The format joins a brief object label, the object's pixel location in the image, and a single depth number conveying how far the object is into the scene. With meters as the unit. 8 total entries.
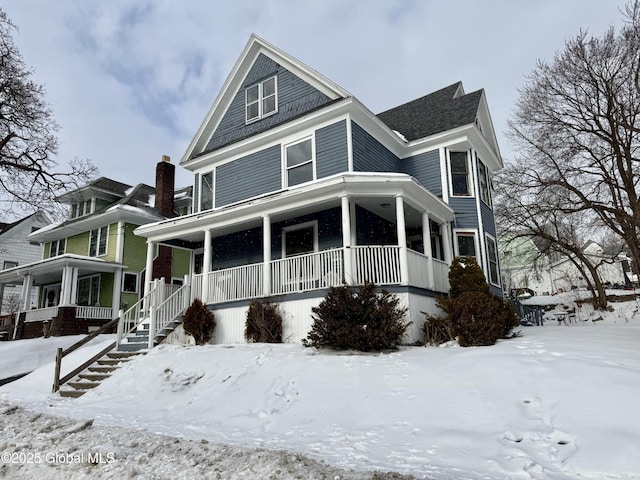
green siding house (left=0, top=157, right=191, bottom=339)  21.11
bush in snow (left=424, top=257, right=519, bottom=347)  9.03
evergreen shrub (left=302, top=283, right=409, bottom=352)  8.83
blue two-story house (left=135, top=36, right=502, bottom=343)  10.87
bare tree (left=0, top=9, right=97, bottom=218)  16.19
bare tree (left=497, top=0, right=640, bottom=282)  17.25
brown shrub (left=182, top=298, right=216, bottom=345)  12.16
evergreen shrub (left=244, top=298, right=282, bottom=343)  11.11
